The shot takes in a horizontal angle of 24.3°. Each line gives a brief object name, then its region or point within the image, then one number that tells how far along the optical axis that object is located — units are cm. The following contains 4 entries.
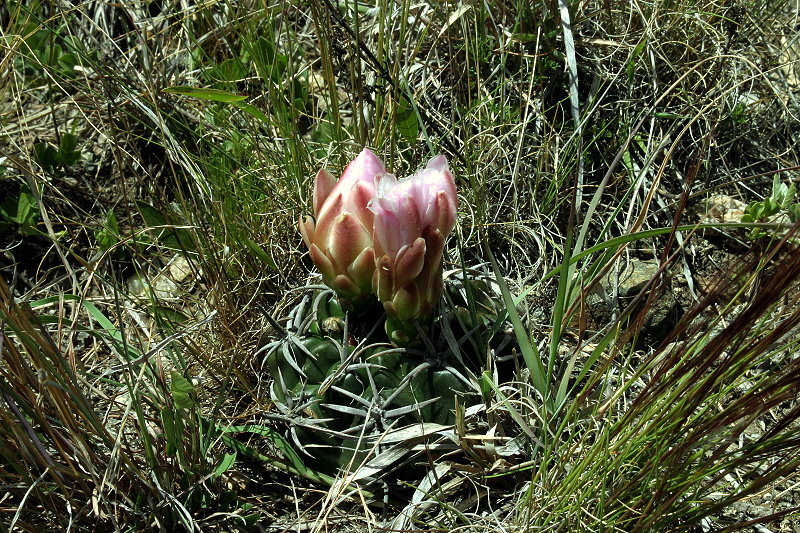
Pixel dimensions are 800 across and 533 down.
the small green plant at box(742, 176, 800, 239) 67
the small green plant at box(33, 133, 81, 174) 71
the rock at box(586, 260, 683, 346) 66
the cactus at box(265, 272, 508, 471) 58
